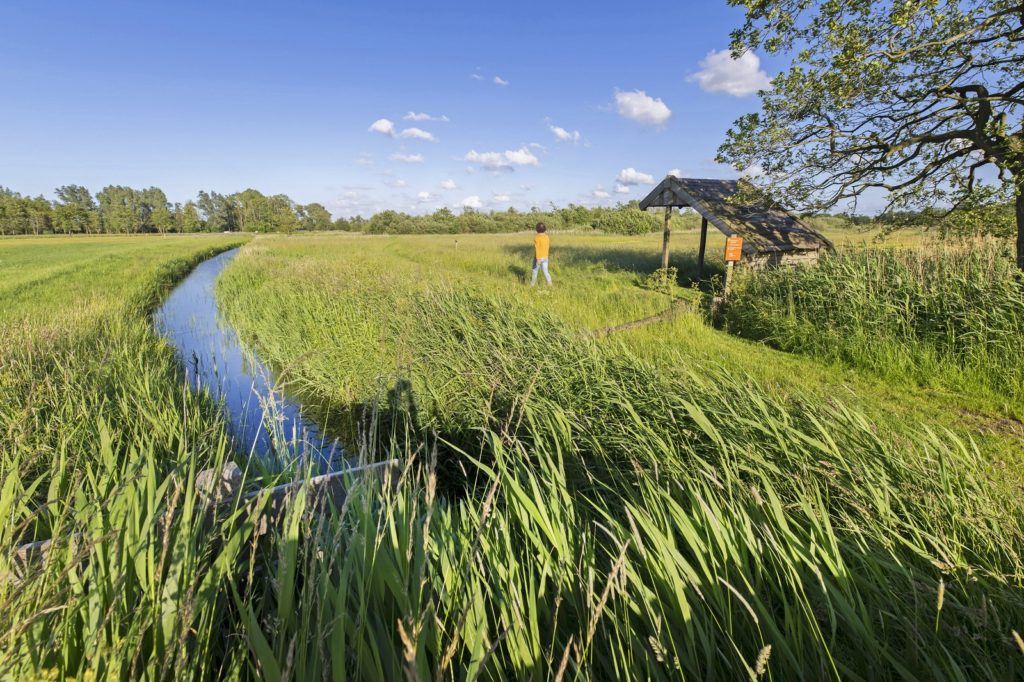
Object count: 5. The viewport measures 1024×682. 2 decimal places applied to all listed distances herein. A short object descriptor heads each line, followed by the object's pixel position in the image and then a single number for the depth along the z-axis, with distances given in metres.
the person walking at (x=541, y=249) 11.74
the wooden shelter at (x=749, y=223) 11.18
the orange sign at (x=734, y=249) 9.25
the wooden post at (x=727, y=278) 9.34
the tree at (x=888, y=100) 6.90
